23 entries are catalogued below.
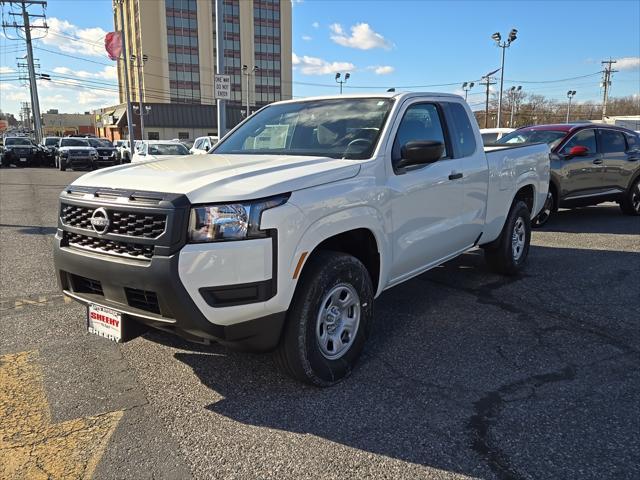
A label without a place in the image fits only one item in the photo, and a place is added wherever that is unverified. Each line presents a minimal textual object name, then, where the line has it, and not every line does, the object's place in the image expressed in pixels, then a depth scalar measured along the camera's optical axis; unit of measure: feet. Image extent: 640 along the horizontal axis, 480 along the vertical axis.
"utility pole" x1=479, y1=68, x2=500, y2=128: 206.24
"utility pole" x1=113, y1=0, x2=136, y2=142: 88.81
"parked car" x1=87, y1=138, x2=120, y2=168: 93.71
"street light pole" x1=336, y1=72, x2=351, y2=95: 172.40
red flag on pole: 77.68
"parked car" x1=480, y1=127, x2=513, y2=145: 50.24
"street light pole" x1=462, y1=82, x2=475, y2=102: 172.96
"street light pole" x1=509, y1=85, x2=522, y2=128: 238.48
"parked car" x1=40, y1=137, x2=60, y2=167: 105.91
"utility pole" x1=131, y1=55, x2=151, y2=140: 270.87
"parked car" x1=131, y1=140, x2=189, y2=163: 68.28
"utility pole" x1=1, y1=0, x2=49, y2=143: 157.99
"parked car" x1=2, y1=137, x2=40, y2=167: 101.50
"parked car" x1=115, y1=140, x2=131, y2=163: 100.99
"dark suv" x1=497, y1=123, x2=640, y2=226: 30.96
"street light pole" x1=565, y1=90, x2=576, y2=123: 263.90
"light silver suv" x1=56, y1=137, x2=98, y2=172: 88.02
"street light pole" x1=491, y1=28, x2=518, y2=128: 104.31
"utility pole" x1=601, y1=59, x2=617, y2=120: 269.87
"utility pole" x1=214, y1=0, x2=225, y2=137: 38.99
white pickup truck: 9.21
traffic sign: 37.65
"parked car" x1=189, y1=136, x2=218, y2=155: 76.47
